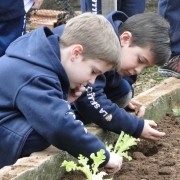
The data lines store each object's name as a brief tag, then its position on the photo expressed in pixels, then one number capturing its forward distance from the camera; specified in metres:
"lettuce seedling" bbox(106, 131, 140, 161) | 5.50
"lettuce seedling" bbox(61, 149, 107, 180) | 4.53
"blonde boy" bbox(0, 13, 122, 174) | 5.00
